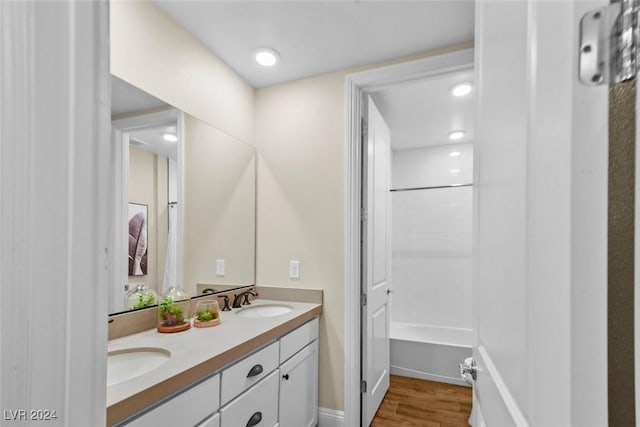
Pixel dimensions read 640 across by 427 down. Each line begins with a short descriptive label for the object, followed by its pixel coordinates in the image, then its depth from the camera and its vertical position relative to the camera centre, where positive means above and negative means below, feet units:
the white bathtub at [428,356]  9.31 -4.24
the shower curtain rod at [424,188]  10.84 +1.12
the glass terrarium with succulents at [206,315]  5.17 -1.68
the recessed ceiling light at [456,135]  10.60 +2.91
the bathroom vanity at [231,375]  3.12 -2.01
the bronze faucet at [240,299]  6.70 -1.81
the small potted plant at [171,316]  4.87 -1.60
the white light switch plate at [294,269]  7.18 -1.21
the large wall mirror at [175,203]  4.88 +0.25
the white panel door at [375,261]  7.04 -1.08
